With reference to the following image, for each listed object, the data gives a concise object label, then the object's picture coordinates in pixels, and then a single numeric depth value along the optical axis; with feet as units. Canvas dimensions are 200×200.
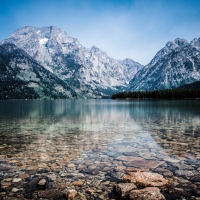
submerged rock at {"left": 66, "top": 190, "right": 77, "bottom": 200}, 28.55
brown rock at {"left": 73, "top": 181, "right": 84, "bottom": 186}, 33.45
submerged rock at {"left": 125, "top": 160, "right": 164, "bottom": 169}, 43.12
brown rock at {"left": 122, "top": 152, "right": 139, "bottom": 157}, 52.94
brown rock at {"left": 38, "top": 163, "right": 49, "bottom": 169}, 42.21
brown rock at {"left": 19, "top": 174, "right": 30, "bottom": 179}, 36.38
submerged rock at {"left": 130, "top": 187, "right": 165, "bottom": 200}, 27.27
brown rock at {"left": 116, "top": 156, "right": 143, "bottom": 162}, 47.31
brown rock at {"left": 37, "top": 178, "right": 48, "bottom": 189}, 32.10
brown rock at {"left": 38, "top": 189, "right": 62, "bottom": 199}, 29.17
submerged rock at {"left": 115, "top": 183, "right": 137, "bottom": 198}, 29.00
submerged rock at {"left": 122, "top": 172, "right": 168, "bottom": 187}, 31.89
